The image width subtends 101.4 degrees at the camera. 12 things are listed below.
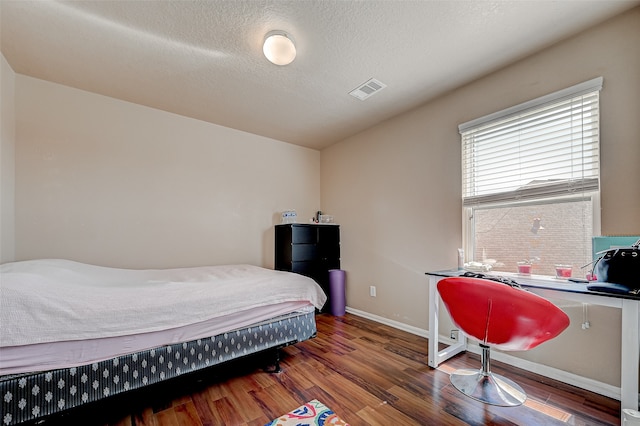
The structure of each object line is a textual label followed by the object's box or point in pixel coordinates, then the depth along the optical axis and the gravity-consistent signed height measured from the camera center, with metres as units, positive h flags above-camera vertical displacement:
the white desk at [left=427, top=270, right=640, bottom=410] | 1.29 -0.51
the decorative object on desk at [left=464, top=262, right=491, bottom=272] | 2.29 -0.48
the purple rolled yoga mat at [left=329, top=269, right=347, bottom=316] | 3.59 -1.11
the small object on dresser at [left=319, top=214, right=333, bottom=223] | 4.06 -0.08
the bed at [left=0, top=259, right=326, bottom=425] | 1.28 -0.70
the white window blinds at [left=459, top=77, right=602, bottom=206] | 1.85 +0.51
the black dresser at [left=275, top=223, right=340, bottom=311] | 3.47 -0.52
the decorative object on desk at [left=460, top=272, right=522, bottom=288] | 1.70 -0.46
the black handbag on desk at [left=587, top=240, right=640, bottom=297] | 1.42 -0.34
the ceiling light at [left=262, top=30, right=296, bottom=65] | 1.84 +1.20
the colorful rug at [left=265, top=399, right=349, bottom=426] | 1.50 -1.22
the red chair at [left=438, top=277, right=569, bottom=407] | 1.48 -0.65
